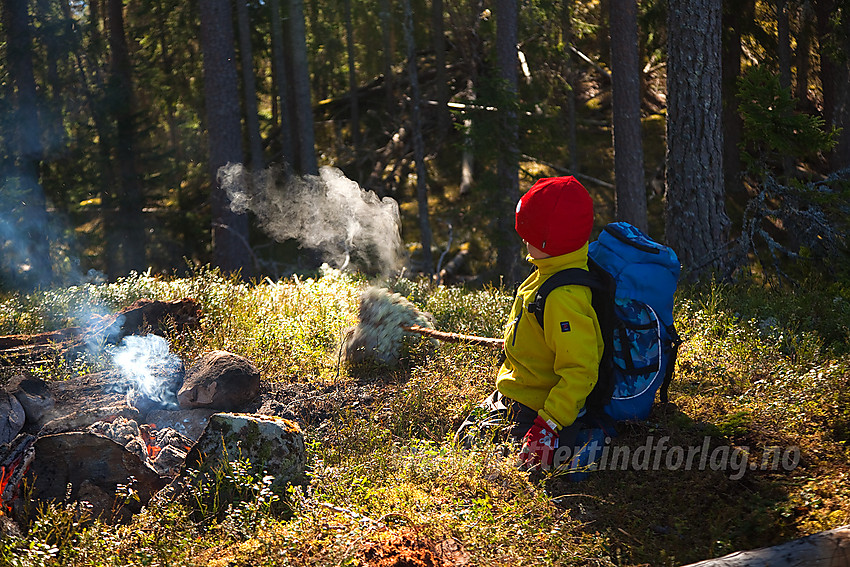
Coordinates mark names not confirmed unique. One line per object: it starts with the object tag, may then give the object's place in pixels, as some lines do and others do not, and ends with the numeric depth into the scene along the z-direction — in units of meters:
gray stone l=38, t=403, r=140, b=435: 4.89
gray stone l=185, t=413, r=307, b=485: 4.14
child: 3.84
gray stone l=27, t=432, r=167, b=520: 4.18
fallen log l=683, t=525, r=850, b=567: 2.87
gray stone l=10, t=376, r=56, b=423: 5.31
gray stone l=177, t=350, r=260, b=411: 5.64
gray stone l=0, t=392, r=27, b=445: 4.98
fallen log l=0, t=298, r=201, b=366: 6.33
